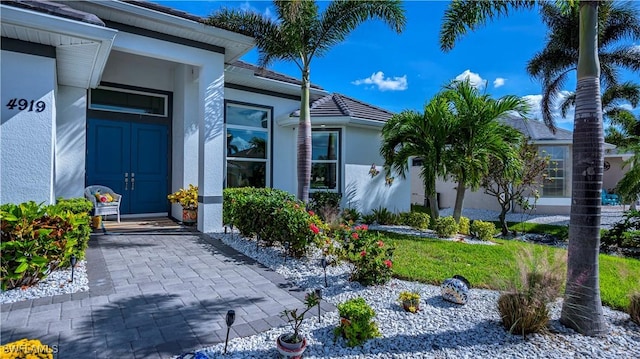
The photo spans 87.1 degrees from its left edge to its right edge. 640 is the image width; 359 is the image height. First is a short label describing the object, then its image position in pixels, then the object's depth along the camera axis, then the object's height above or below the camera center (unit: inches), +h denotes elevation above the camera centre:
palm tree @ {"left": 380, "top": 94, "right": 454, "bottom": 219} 370.6 +51.0
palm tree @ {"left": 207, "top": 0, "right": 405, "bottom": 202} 344.5 +156.9
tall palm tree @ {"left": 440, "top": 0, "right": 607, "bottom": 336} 141.8 -4.2
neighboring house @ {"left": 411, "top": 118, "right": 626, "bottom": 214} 675.4 +13.8
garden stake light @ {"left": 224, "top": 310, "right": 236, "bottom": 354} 114.0 -47.0
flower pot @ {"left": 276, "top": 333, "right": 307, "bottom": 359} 113.6 -57.1
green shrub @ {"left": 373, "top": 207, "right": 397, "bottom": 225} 458.3 -48.8
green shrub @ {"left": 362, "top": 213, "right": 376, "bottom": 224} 455.8 -51.4
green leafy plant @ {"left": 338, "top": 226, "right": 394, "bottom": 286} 190.7 -45.2
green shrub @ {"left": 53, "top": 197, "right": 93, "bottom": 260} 187.6 -29.7
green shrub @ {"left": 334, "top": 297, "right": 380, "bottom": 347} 127.3 -55.1
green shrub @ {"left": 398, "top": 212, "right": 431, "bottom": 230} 421.4 -49.0
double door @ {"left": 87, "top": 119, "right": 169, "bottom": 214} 358.3 +20.0
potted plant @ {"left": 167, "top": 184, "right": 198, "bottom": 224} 354.0 -25.7
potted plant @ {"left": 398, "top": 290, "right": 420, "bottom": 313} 157.7 -57.3
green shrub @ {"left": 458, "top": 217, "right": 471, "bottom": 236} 404.2 -54.0
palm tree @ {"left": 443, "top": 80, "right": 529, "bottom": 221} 361.7 +55.4
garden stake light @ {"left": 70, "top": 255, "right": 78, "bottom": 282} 174.9 -43.2
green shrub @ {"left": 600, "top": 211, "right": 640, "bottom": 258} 390.0 -64.3
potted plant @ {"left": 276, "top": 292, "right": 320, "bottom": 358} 113.7 -55.9
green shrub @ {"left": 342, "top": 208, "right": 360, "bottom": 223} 426.0 -43.0
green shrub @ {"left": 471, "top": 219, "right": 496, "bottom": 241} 377.6 -54.5
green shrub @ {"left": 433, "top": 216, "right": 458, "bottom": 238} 364.2 -49.1
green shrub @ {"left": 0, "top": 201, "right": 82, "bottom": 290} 161.9 -32.0
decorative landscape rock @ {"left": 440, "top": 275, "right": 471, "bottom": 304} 168.1 -55.1
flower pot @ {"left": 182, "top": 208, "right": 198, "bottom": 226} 355.6 -38.5
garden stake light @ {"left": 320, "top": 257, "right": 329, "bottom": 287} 185.2 -47.0
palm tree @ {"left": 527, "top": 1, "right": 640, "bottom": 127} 607.2 +257.6
